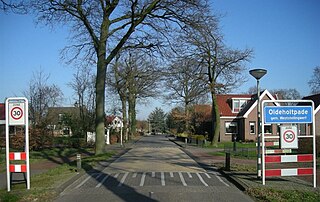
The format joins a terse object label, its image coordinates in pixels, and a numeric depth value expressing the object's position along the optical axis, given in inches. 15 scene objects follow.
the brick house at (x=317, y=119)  1681.8
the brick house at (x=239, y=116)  1888.5
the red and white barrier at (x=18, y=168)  435.5
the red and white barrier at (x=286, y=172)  454.0
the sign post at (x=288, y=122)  464.4
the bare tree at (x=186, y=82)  1380.4
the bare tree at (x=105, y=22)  874.1
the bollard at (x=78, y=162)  605.6
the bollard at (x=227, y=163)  627.1
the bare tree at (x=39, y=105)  1245.7
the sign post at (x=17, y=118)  434.6
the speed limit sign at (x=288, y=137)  471.5
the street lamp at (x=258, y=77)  507.5
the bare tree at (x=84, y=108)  1534.2
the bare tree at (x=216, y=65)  1343.5
